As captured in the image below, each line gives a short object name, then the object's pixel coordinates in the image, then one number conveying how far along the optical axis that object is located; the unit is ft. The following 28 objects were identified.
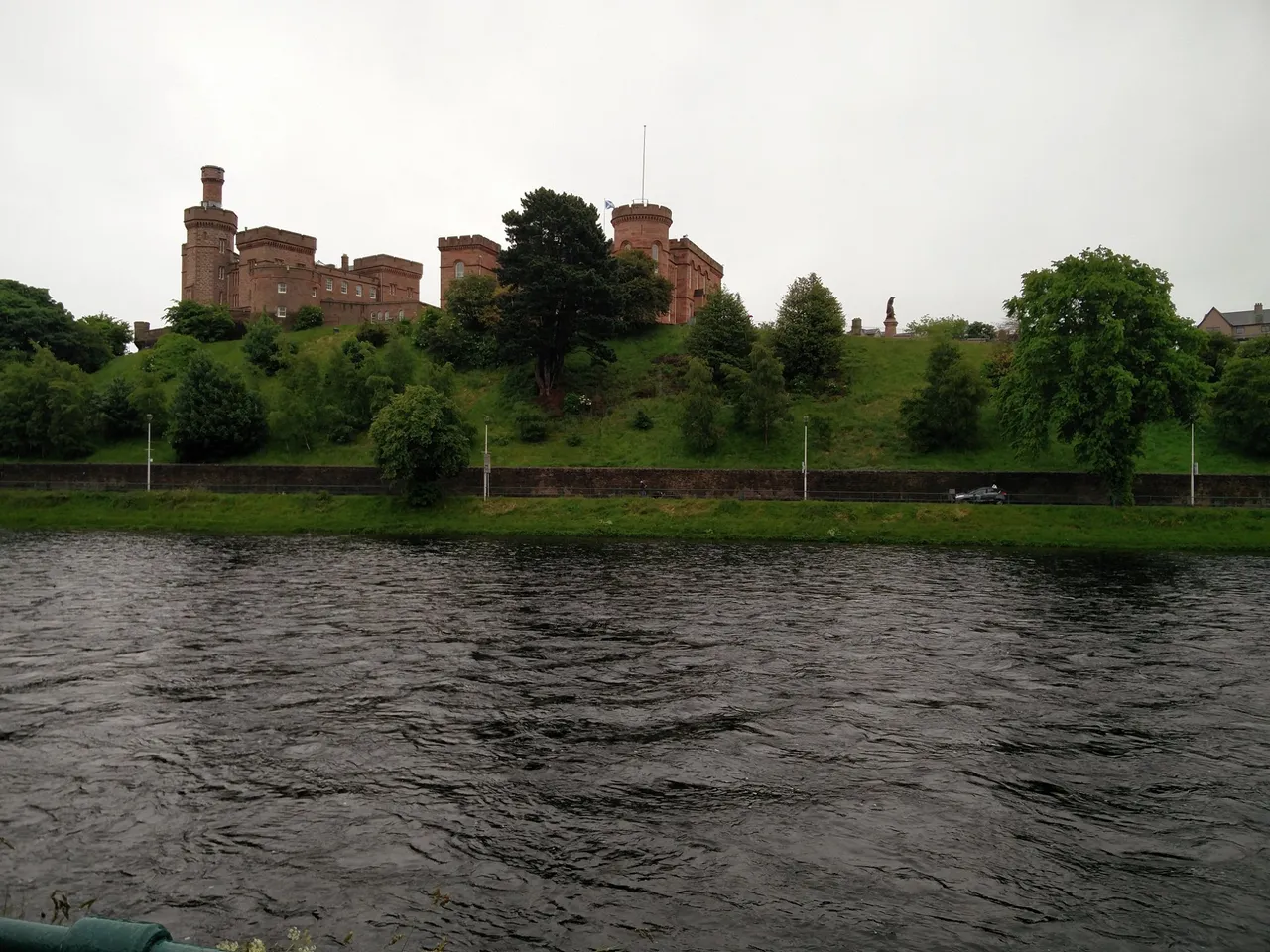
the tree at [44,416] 209.56
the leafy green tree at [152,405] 221.66
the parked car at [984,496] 153.17
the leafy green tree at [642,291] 252.21
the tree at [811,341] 222.69
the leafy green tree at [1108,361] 136.05
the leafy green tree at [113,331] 320.50
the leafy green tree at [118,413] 223.30
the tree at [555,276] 208.33
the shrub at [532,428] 205.67
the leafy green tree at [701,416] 190.90
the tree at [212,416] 201.26
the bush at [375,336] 270.87
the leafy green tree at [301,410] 210.38
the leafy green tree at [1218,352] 206.08
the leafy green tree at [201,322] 299.17
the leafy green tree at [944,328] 212.35
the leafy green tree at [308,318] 299.99
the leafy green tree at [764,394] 193.16
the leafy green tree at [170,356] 267.59
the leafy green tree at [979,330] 330.71
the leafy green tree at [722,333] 222.07
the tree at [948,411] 184.96
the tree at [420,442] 156.66
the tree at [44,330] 284.24
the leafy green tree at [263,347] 264.05
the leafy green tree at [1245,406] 172.96
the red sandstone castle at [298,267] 294.87
